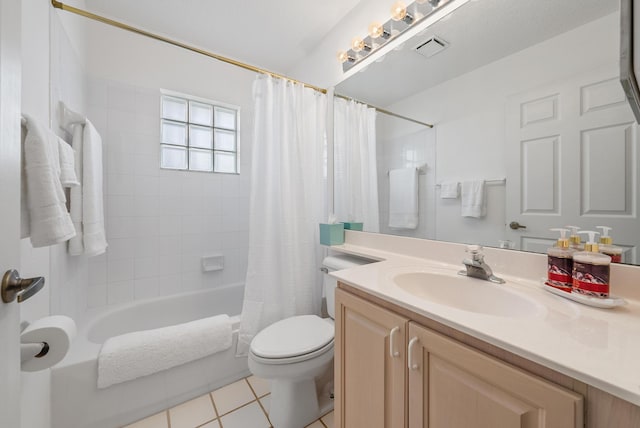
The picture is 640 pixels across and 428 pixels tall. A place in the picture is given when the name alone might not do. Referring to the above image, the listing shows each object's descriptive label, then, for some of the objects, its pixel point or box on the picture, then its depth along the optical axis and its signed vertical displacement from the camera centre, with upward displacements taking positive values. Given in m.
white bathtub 1.09 -0.89
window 2.05 +0.72
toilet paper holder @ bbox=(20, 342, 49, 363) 0.68 -0.41
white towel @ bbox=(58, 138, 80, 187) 1.00 +0.20
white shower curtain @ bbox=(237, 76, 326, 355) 1.56 +0.03
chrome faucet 0.86 -0.20
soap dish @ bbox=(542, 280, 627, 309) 0.60 -0.23
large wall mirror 0.73 +0.35
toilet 1.08 -0.71
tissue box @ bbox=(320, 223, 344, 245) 1.55 -0.14
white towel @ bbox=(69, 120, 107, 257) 1.32 +0.08
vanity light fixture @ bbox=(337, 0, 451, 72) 1.20 +1.05
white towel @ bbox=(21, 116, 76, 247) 0.66 +0.06
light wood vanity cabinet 0.45 -0.41
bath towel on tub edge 1.14 -0.72
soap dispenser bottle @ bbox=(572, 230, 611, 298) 0.62 -0.16
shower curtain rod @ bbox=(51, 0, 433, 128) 1.20 +1.00
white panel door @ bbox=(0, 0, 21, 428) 0.45 +0.04
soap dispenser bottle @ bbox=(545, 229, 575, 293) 0.71 -0.16
